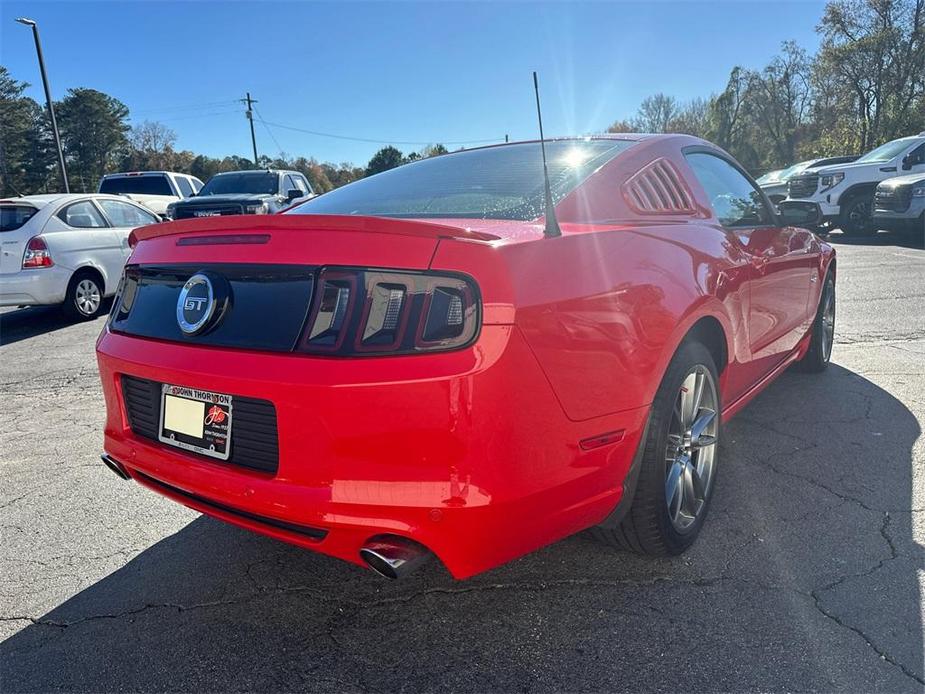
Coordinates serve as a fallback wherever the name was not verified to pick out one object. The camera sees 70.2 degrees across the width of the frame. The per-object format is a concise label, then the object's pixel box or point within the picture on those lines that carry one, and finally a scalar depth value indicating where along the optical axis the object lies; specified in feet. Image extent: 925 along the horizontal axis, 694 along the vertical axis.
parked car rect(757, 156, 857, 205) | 57.82
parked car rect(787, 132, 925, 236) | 42.91
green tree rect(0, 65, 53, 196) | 150.51
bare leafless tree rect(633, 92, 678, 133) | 192.75
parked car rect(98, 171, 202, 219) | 48.91
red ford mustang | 5.54
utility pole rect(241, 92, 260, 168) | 144.13
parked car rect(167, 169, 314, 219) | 34.14
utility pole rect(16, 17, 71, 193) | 64.13
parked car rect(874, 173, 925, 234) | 38.09
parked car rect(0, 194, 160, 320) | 23.44
